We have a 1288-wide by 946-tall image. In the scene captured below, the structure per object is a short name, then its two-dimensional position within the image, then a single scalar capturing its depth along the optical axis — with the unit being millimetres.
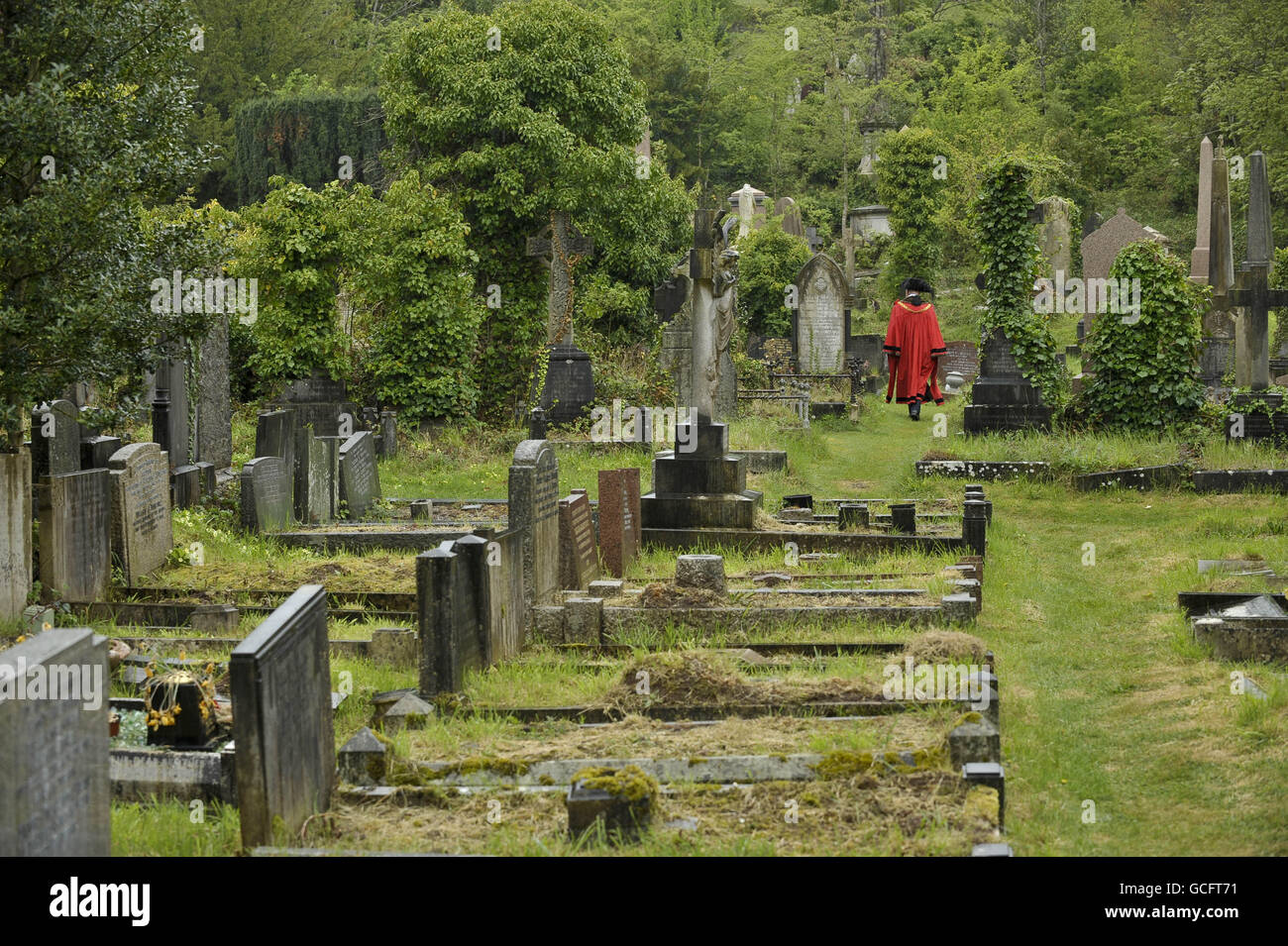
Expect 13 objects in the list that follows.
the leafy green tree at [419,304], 22609
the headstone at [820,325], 28984
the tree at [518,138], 26859
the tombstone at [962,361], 32703
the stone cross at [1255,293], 19375
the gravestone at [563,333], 22547
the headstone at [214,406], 17984
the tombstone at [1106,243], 36225
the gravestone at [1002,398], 20438
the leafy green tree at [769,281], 31000
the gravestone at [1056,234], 36031
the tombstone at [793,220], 39844
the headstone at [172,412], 16312
